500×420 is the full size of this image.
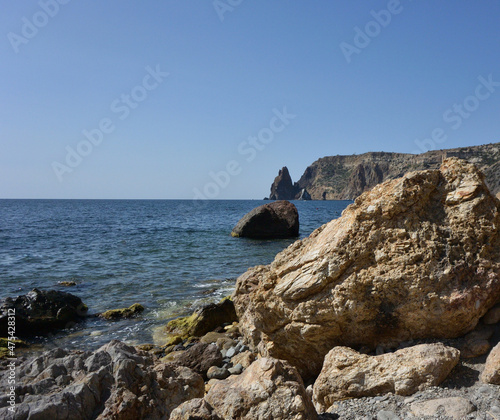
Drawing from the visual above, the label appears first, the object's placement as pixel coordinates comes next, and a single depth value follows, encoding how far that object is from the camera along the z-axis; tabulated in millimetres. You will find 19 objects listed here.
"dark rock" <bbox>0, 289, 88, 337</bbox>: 11086
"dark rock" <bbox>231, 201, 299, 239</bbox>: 32750
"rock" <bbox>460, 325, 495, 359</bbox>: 4496
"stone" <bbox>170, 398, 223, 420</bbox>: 3395
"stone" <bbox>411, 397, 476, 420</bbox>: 3547
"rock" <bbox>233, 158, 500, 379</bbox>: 4762
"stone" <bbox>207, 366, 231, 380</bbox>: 7428
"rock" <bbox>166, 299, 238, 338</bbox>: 10836
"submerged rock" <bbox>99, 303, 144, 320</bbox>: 12180
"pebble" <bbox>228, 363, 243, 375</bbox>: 7480
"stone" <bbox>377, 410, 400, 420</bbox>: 3634
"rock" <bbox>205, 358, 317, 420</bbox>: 3541
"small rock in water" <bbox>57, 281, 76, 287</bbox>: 15994
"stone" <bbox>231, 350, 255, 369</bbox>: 7523
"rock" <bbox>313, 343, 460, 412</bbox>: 4033
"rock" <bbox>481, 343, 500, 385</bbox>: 3915
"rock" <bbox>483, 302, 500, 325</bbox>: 4773
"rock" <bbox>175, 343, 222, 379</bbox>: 7793
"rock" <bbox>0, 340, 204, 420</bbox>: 3877
